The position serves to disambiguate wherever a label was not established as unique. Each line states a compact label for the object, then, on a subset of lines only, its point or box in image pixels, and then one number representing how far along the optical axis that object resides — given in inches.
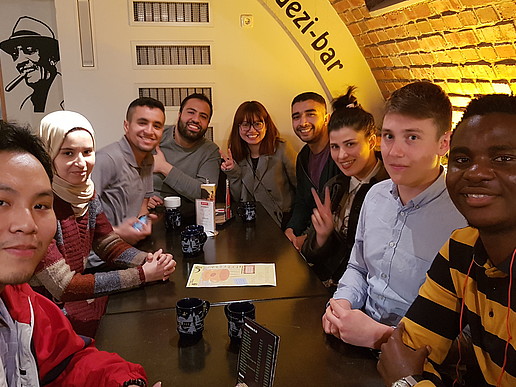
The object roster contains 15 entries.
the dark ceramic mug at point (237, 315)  49.6
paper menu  66.9
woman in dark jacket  86.6
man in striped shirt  36.6
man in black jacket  120.0
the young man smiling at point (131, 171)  90.7
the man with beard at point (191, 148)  127.5
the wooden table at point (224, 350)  44.4
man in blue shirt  58.0
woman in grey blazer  132.0
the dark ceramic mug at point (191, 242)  77.8
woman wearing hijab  64.1
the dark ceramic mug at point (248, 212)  101.6
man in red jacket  35.3
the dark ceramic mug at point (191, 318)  50.3
